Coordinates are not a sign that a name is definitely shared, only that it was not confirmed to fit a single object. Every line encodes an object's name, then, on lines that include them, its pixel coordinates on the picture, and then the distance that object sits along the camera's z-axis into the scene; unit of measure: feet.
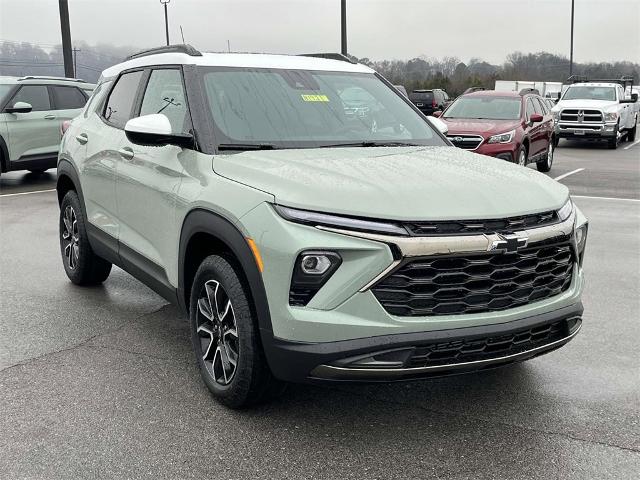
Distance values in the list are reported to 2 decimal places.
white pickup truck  69.77
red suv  41.50
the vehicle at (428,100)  128.06
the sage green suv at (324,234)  9.73
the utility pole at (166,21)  126.93
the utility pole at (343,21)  85.81
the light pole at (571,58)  173.06
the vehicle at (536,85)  191.03
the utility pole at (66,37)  57.11
